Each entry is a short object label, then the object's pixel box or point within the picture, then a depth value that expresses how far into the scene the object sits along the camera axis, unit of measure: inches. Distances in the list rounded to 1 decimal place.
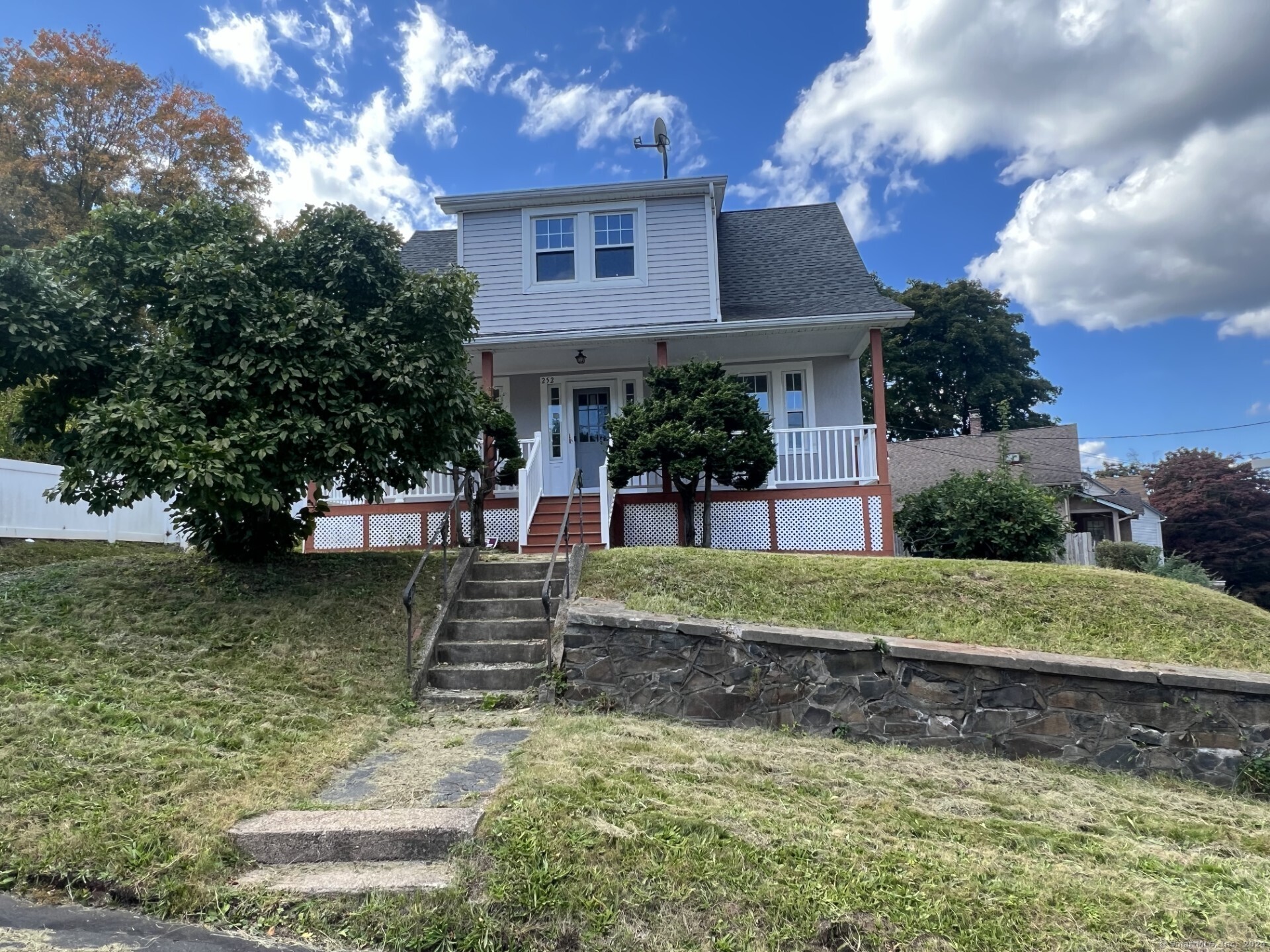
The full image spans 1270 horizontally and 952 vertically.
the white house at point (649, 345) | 434.6
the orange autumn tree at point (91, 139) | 713.6
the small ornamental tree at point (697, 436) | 386.6
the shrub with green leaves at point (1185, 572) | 521.7
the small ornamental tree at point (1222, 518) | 957.8
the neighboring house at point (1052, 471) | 888.9
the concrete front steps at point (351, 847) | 131.9
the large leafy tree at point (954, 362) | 1295.5
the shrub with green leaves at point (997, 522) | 391.5
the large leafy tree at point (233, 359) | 244.8
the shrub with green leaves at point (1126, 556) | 613.6
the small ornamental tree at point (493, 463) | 380.2
